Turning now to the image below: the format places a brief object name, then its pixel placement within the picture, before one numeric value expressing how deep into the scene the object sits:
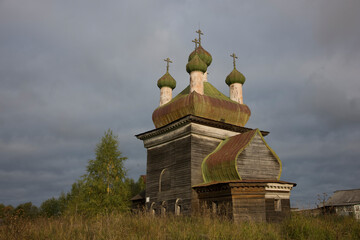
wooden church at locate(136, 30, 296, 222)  17.31
